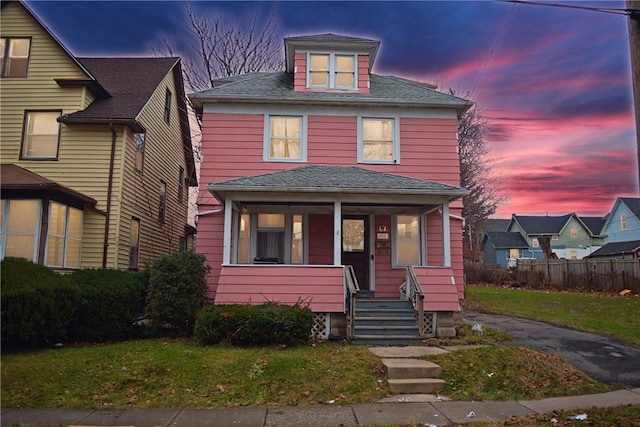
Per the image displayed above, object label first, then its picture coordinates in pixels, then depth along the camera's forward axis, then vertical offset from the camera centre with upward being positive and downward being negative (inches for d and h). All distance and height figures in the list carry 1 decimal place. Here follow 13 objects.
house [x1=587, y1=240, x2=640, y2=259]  1300.6 +76.9
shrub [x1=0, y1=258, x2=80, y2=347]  305.6 -24.6
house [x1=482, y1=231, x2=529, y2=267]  1865.2 +111.1
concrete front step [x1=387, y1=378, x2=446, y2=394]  276.8 -67.6
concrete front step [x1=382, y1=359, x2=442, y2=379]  290.2 -61.0
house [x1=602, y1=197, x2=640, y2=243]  1427.2 +179.5
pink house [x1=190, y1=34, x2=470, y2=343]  492.1 +124.5
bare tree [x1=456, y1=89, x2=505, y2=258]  1046.4 +248.3
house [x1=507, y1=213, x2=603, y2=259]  1854.1 +156.1
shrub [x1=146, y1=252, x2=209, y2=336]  393.1 -19.7
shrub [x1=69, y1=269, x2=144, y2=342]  379.9 -34.2
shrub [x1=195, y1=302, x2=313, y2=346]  354.6 -42.8
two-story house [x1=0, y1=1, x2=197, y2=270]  512.7 +146.3
